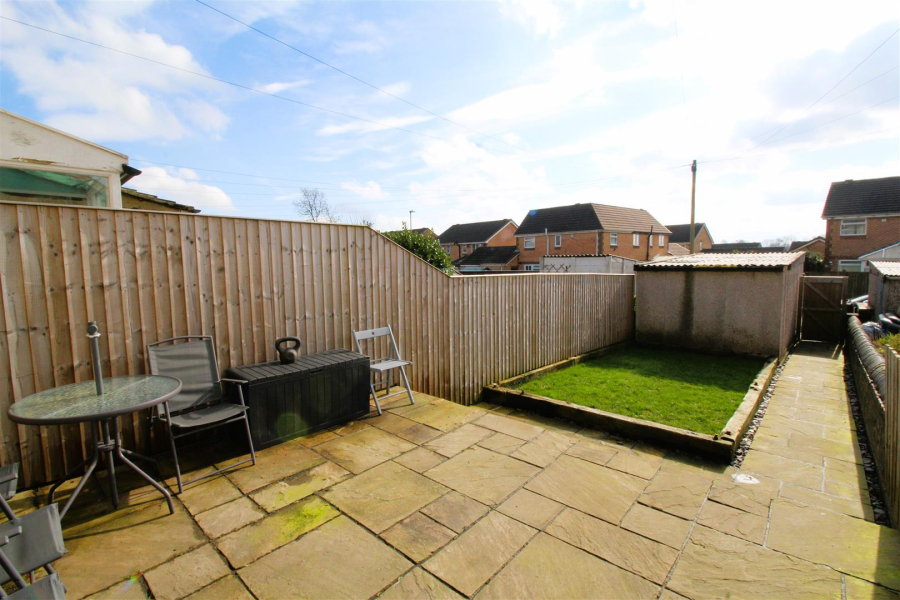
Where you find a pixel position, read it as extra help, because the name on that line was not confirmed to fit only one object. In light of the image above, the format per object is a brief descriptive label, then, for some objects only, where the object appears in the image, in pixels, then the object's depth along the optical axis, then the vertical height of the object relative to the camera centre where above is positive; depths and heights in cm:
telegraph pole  1852 +360
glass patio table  233 -84
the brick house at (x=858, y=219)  2302 +211
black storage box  360 -124
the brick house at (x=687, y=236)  4849 +272
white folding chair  467 -117
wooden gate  1095 -142
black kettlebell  390 -84
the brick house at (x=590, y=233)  3322 +229
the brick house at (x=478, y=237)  4712 +295
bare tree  3152 +484
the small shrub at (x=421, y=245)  1136 +49
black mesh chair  326 -99
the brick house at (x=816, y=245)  3719 +106
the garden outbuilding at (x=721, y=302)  845 -100
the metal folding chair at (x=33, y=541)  160 -114
